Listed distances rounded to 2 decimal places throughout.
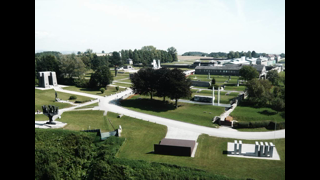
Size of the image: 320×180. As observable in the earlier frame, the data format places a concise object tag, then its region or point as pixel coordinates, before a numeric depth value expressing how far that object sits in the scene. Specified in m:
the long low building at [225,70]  91.48
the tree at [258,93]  47.91
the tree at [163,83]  48.80
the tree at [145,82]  51.72
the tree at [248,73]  70.38
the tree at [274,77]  74.28
